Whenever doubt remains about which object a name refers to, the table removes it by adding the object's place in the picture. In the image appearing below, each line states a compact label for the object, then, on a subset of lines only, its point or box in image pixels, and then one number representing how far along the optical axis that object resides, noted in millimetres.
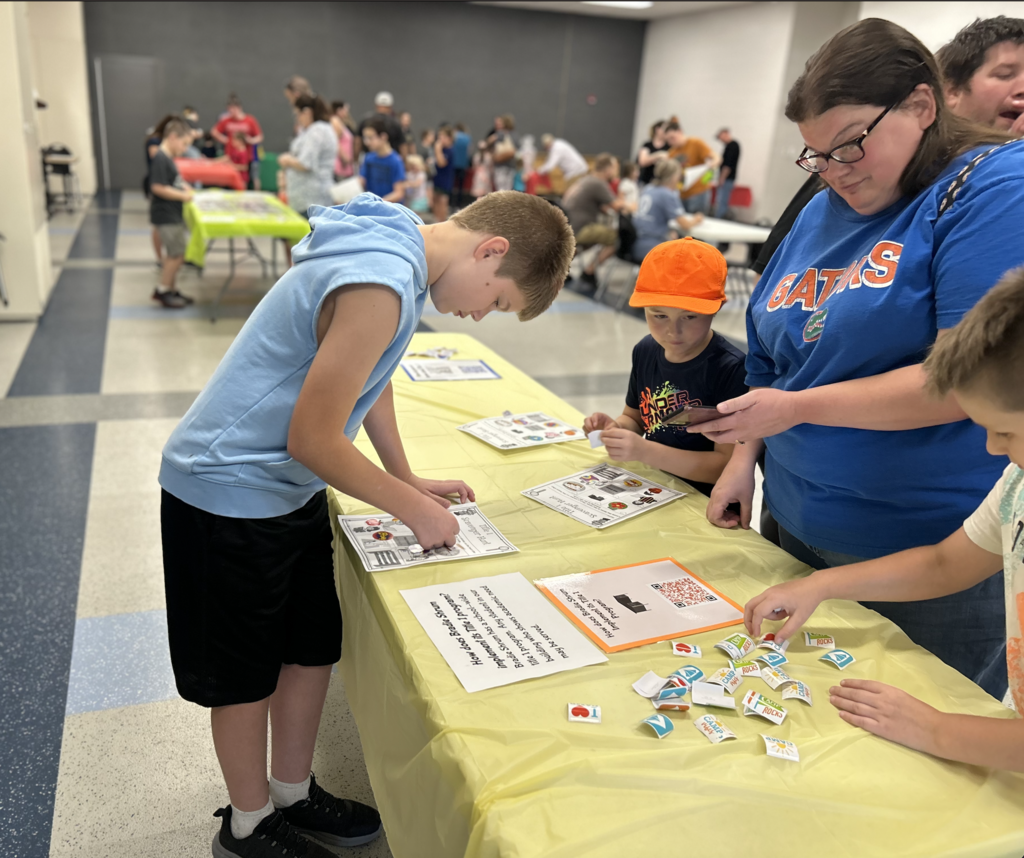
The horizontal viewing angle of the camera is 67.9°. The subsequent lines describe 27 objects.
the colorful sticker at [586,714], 923
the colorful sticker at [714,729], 905
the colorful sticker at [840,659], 1068
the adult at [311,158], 5945
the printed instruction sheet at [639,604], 1123
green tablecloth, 5102
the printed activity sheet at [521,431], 1850
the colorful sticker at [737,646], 1075
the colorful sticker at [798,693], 988
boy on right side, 760
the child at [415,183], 7613
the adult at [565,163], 9336
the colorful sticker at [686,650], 1076
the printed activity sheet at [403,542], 1279
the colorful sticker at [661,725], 906
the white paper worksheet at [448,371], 2297
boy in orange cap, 1624
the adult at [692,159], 8742
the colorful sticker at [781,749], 887
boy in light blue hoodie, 1072
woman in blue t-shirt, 1045
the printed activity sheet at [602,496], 1498
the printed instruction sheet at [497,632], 1014
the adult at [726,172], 11594
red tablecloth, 8164
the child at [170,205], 5727
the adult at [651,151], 9648
